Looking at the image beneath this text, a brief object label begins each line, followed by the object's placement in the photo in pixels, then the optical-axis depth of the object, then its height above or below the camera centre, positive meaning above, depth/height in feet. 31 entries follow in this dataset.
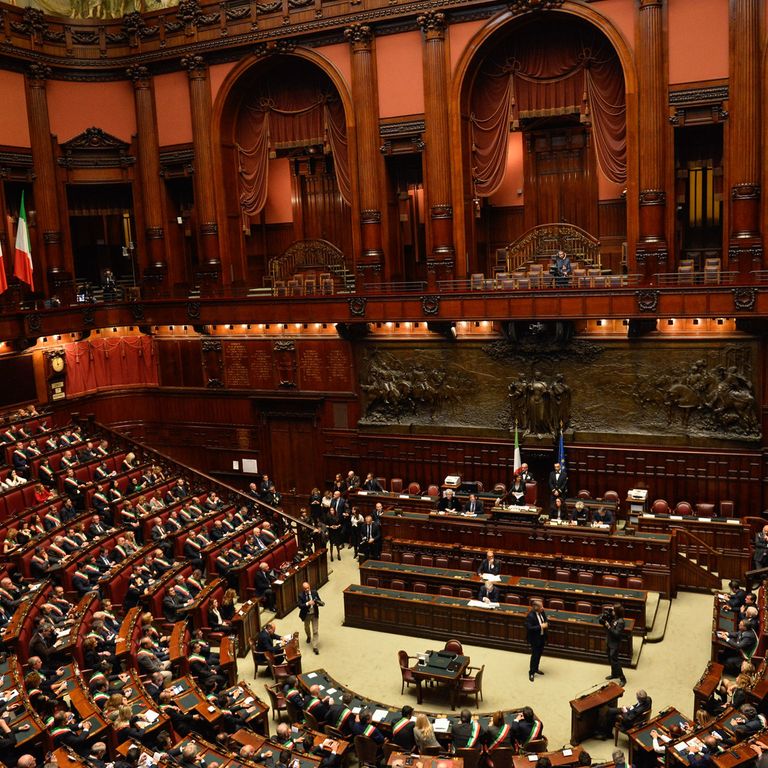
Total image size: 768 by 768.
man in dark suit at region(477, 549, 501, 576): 45.29 -15.57
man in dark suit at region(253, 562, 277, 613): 46.73 -16.53
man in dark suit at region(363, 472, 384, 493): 58.85 -14.17
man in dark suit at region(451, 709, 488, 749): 31.09 -16.84
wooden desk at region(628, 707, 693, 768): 30.22 -16.88
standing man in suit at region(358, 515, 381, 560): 52.01 -15.79
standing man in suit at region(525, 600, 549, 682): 38.14 -16.10
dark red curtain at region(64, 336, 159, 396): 66.39 -5.56
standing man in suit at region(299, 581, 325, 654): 43.06 -16.55
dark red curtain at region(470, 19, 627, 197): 57.11 +12.61
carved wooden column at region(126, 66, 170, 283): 67.92 +9.69
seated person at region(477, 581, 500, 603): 43.06 -16.12
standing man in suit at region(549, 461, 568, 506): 53.21 -13.27
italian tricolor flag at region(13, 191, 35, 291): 59.06 +2.92
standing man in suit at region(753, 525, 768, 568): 44.45 -15.13
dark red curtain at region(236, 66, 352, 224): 64.95 +12.36
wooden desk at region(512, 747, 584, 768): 29.50 -17.04
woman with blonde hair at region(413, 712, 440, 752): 30.30 -16.33
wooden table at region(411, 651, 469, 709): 36.45 -17.01
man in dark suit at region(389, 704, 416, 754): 31.78 -17.07
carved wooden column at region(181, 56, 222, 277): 66.18 +10.11
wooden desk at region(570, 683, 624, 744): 33.30 -17.20
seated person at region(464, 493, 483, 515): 52.90 -14.39
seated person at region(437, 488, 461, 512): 54.54 -14.47
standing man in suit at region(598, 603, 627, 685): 37.68 -16.58
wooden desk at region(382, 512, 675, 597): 46.06 -15.60
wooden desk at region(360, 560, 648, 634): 42.06 -16.29
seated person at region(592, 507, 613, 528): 49.48 -14.62
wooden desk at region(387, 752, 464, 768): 29.25 -16.78
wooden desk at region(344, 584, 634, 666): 40.27 -17.38
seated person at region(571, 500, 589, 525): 49.99 -14.60
